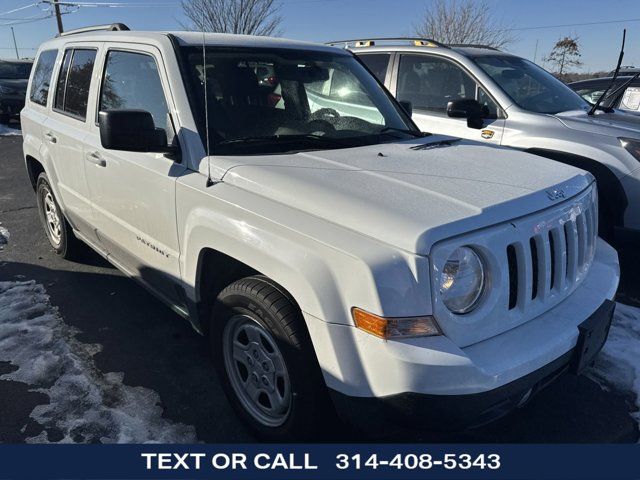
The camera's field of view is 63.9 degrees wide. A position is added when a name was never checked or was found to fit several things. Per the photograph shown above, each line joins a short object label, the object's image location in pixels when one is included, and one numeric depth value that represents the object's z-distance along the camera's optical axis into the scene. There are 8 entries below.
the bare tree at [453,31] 23.83
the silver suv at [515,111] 4.27
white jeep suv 1.86
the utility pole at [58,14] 31.88
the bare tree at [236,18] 20.17
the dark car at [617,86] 7.32
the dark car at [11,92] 15.80
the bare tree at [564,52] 27.80
